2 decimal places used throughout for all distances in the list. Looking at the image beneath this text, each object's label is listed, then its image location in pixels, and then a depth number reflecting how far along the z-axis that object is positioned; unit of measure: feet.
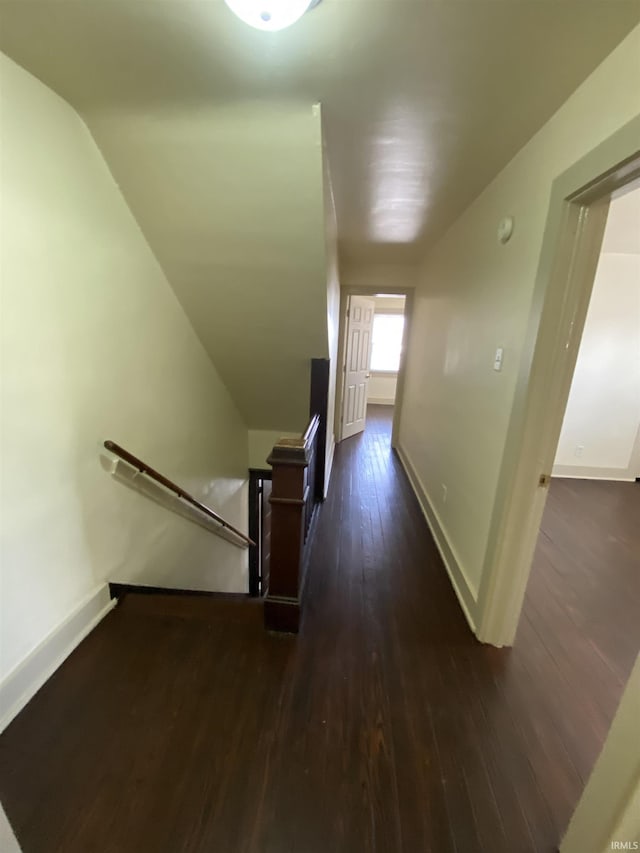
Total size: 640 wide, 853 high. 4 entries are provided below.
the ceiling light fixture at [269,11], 2.92
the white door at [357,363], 14.96
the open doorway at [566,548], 3.52
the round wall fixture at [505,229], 5.33
